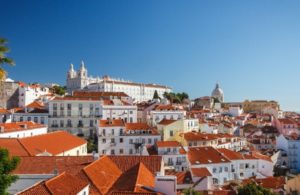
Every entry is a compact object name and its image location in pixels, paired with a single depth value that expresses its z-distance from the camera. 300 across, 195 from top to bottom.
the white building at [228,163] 47.53
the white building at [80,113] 63.53
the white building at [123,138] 52.28
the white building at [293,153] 66.06
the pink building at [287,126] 83.25
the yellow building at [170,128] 57.09
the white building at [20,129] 43.81
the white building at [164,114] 68.38
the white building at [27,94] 79.82
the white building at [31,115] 62.72
